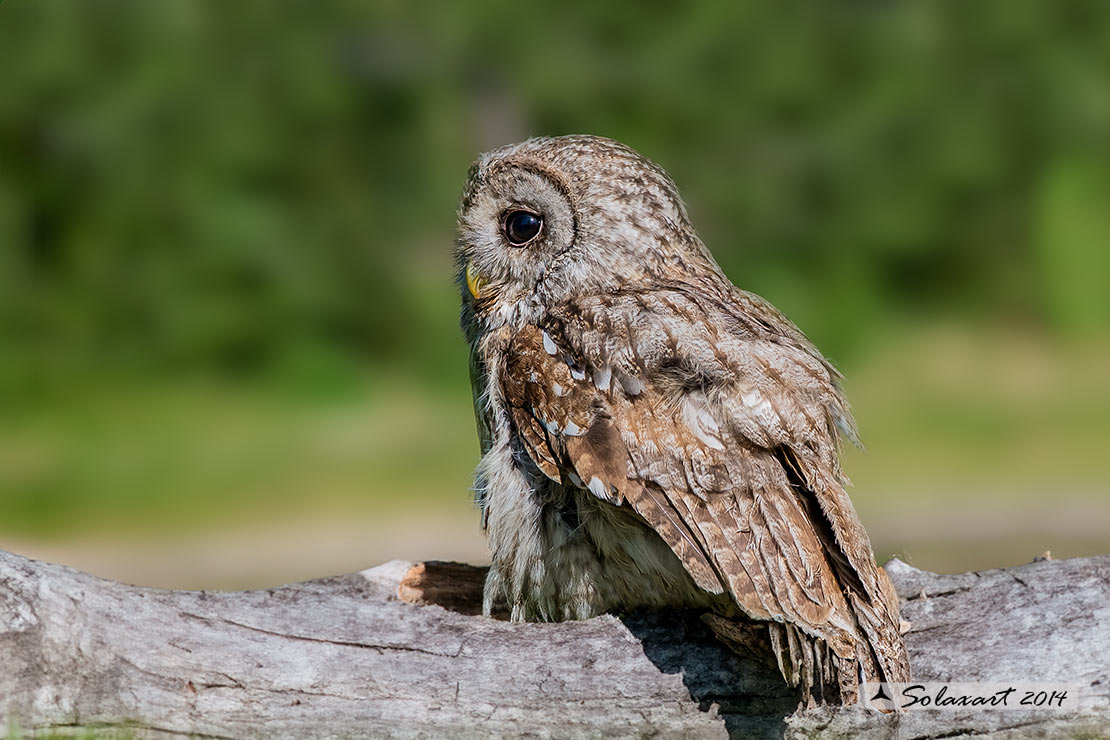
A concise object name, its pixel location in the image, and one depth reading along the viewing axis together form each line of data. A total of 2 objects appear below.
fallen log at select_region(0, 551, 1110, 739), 6.63
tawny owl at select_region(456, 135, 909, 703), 6.44
